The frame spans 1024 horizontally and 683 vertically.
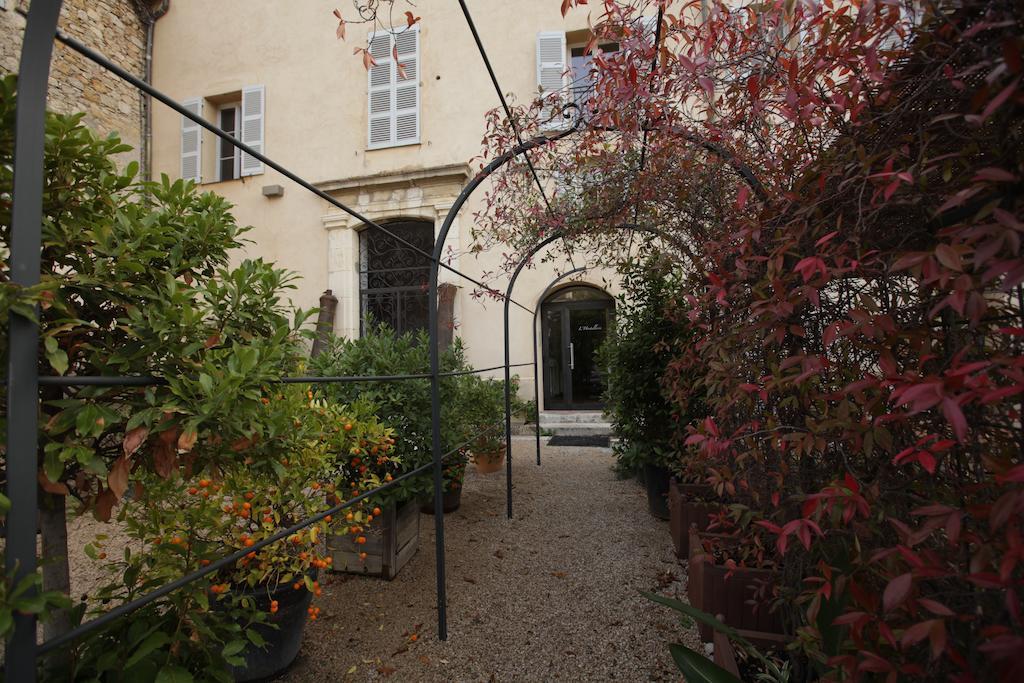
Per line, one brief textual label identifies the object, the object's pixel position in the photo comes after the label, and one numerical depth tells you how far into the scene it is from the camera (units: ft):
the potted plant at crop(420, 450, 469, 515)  10.78
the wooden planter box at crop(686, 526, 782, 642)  5.58
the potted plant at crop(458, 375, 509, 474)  12.85
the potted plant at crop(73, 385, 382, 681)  3.76
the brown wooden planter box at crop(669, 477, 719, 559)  8.34
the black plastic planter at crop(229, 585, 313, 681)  5.71
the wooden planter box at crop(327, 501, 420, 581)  8.54
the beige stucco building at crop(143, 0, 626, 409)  23.85
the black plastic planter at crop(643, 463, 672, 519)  11.13
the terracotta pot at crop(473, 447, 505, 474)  15.87
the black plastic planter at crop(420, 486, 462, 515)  11.86
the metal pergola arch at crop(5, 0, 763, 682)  2.24
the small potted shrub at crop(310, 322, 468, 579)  8.56
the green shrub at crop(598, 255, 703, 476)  10.94
